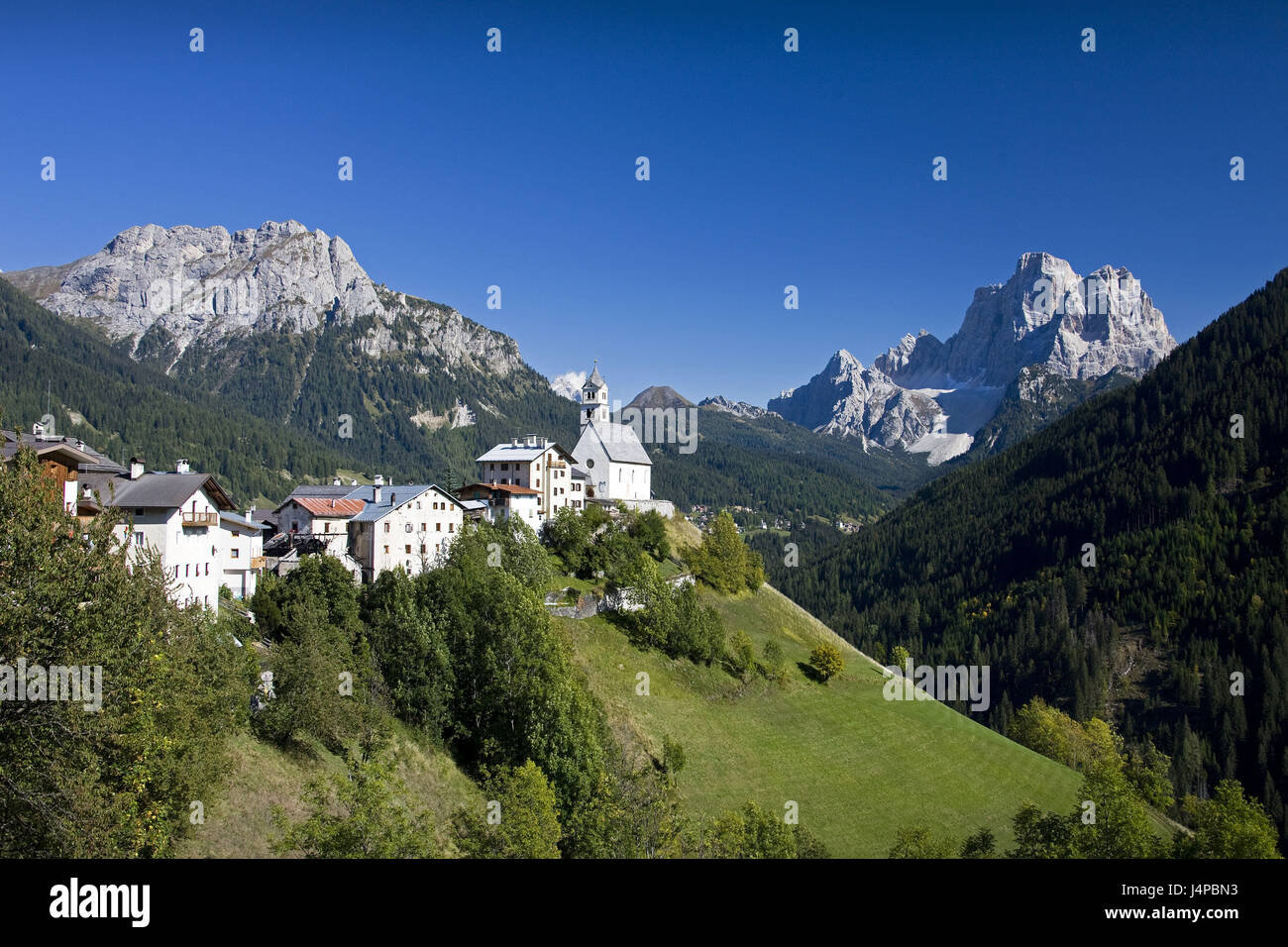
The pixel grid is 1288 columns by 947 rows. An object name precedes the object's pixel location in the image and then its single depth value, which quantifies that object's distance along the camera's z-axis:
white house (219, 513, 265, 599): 62.28
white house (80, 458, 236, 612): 53.44
